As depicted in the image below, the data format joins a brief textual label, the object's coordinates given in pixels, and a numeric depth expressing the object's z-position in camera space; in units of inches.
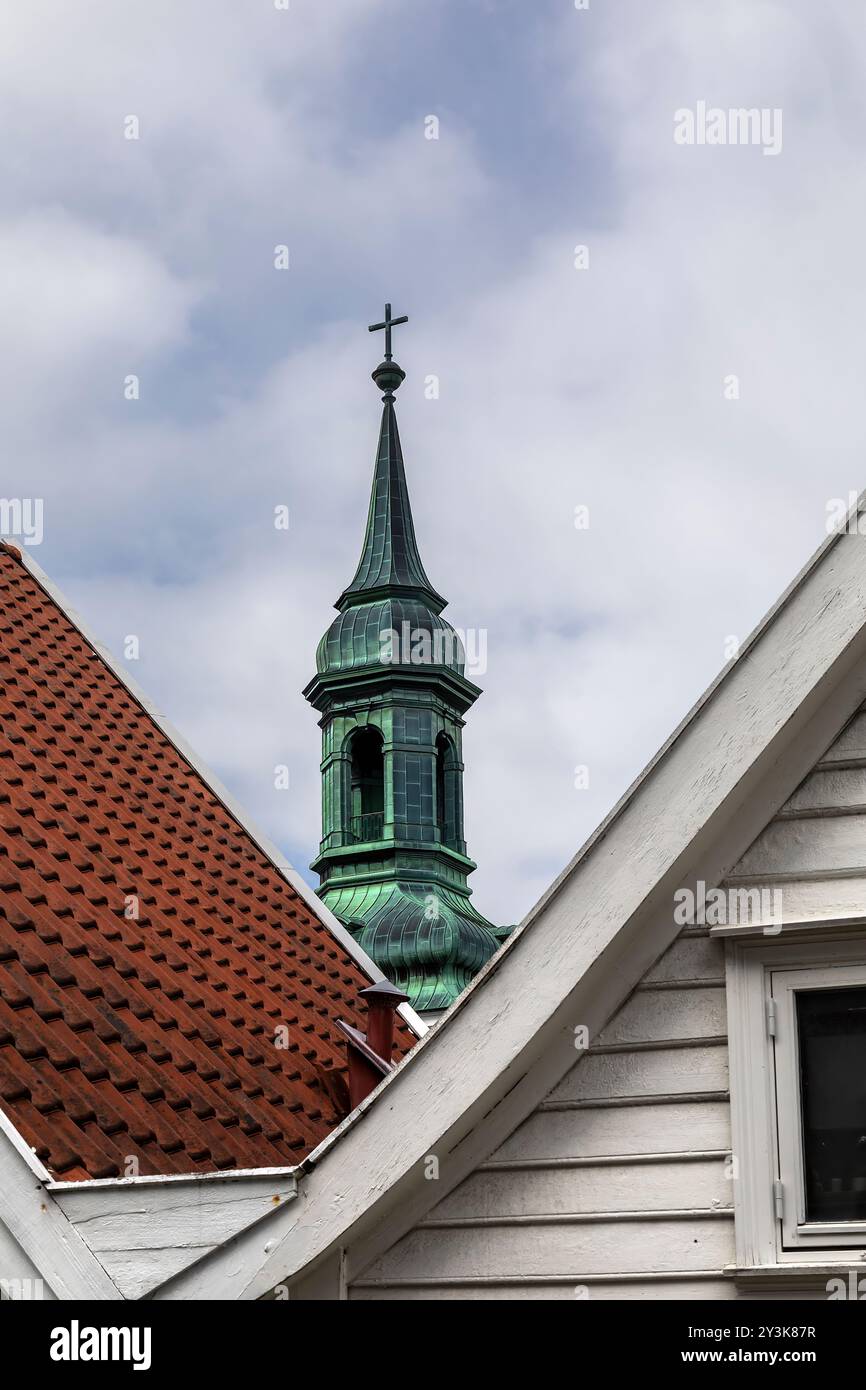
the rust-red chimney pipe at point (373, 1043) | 605.6
